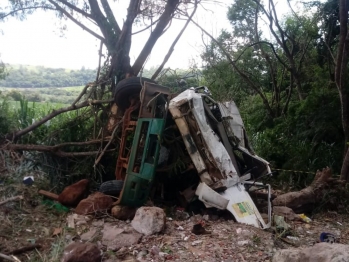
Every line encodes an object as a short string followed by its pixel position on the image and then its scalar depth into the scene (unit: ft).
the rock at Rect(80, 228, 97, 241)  13.39
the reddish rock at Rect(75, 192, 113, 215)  15.61
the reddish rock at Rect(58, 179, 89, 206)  16.92
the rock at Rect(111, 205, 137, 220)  15.42
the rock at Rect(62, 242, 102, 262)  11.13
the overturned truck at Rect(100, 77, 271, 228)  15.69
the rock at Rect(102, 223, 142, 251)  12.91
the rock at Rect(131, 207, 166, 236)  13.62
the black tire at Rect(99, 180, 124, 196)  16.62
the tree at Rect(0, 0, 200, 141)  21.97
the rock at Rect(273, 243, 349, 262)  9.20
